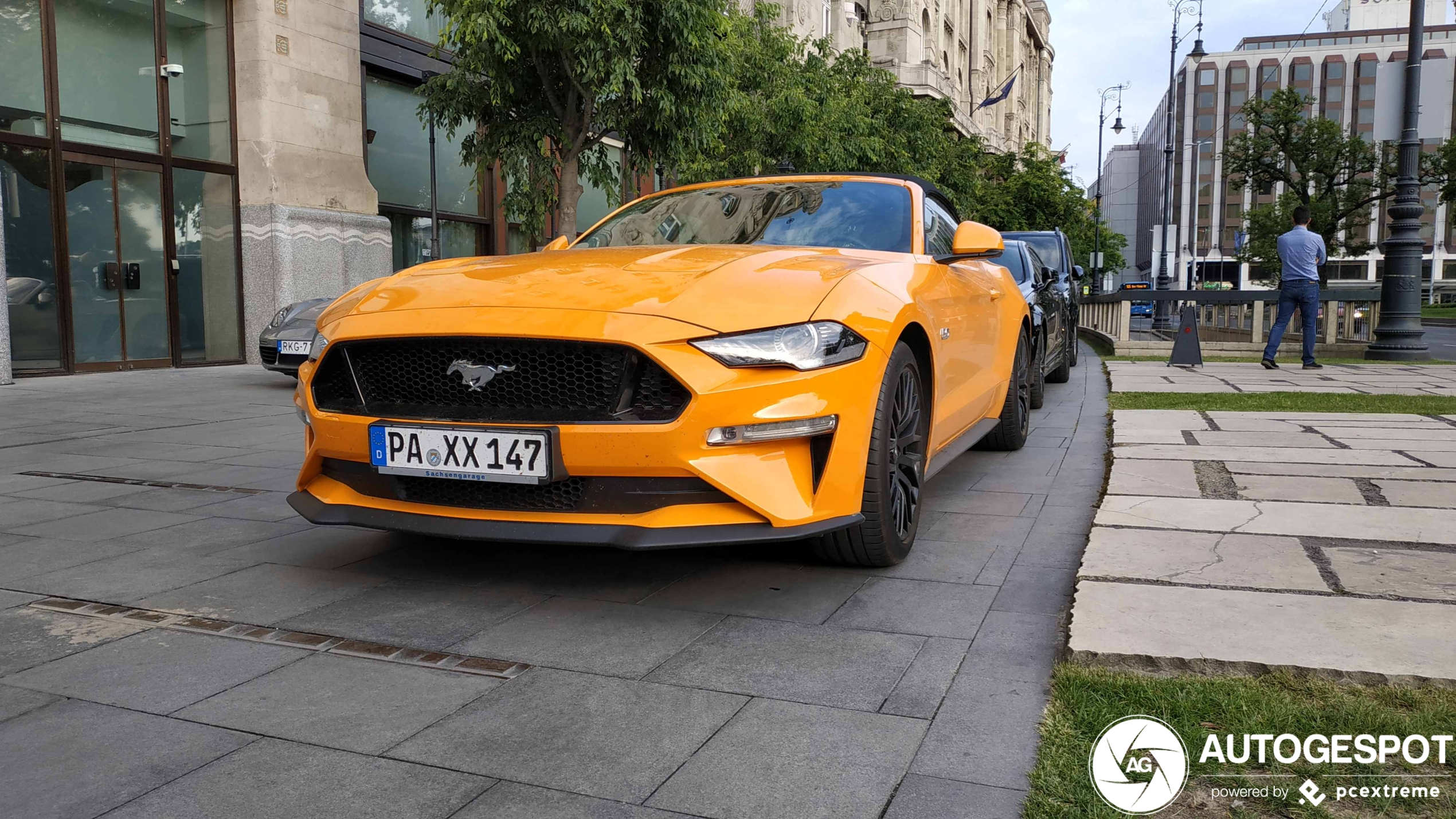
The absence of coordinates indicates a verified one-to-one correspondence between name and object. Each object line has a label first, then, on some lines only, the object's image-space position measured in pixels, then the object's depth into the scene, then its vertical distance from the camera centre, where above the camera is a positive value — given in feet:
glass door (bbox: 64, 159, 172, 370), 42.52 +1.46
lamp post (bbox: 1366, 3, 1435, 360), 44.06 +1.91
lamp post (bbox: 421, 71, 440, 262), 58.08 +3.76
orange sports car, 9.87 -0.91
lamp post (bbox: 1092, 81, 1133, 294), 167.32 +10.18
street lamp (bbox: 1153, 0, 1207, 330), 98.53 +12.02
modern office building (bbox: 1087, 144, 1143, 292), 377.91 +39.07
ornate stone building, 133.90 +41.76
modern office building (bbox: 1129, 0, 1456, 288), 297.74 +56.44
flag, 148.87 +28.24
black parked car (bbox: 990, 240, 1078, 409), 28.07 -0.12
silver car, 35.06 -1.06
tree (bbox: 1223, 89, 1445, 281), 116.67 +15.41
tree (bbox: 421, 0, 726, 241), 37.37 +7.98
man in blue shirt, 39.17 +0.84
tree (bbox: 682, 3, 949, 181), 58.13 +10.42
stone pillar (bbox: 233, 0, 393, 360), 48.80 +6.62
